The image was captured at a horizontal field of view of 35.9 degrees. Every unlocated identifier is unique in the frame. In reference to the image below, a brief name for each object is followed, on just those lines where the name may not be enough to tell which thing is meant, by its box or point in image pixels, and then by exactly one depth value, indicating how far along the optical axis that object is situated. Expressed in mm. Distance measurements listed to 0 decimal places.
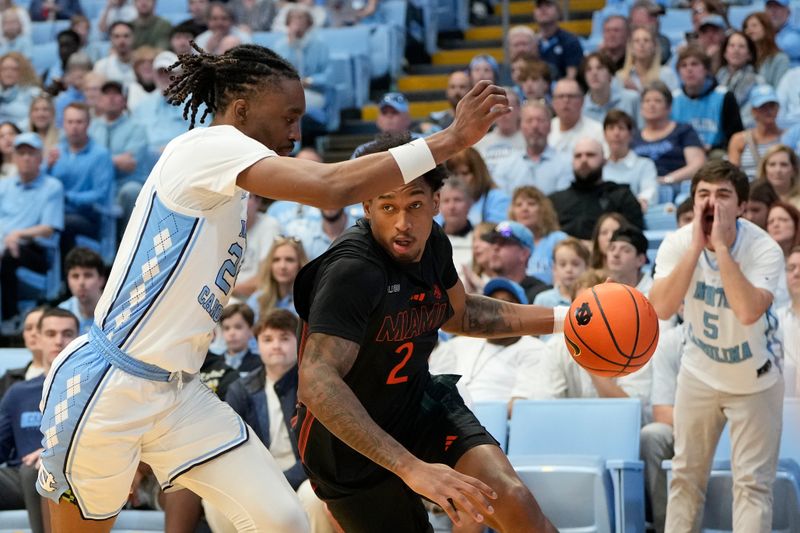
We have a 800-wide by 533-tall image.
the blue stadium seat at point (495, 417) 6945
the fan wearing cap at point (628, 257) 7801
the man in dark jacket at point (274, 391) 7301
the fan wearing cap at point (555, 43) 12031
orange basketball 4531
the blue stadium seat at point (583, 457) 6289
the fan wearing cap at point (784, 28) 11555
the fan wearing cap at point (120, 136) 11391
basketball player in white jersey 4125
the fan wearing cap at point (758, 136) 9695
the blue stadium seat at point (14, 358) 8633
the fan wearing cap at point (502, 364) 7492
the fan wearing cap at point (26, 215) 10445
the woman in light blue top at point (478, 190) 9641
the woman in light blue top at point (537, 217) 9070
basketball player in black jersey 4125
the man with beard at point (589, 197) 9141
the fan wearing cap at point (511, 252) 8336
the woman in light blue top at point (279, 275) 8766
